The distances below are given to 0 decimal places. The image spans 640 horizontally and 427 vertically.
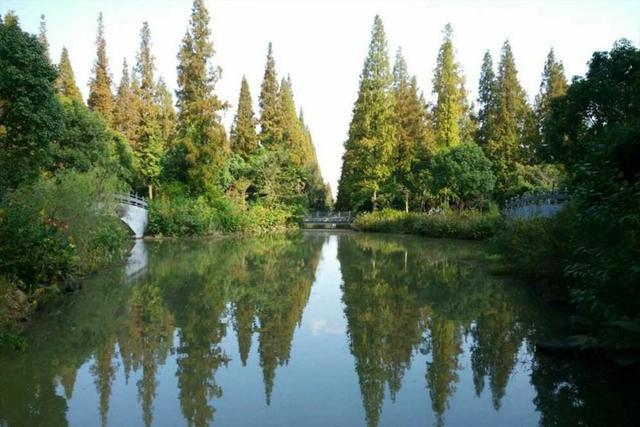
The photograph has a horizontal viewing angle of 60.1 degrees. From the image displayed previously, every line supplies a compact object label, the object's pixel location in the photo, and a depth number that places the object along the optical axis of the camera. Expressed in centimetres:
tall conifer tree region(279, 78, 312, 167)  4478
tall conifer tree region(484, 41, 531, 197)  3750
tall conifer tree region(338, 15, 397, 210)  3947
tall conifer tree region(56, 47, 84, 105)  4016
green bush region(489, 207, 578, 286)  949
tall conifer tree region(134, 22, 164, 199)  3812
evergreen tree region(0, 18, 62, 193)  1517
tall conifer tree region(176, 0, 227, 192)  3272
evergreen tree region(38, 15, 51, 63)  4125
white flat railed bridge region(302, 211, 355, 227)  4781
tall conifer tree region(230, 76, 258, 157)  4244
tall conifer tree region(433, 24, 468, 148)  3941
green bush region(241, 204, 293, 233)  3562
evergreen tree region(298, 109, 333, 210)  5677
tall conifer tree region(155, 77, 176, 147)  4238
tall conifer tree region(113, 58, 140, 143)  4040
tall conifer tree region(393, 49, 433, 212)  4047
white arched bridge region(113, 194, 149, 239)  2648
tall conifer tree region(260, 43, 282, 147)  4341
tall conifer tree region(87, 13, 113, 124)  4116
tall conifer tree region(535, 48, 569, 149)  3697
